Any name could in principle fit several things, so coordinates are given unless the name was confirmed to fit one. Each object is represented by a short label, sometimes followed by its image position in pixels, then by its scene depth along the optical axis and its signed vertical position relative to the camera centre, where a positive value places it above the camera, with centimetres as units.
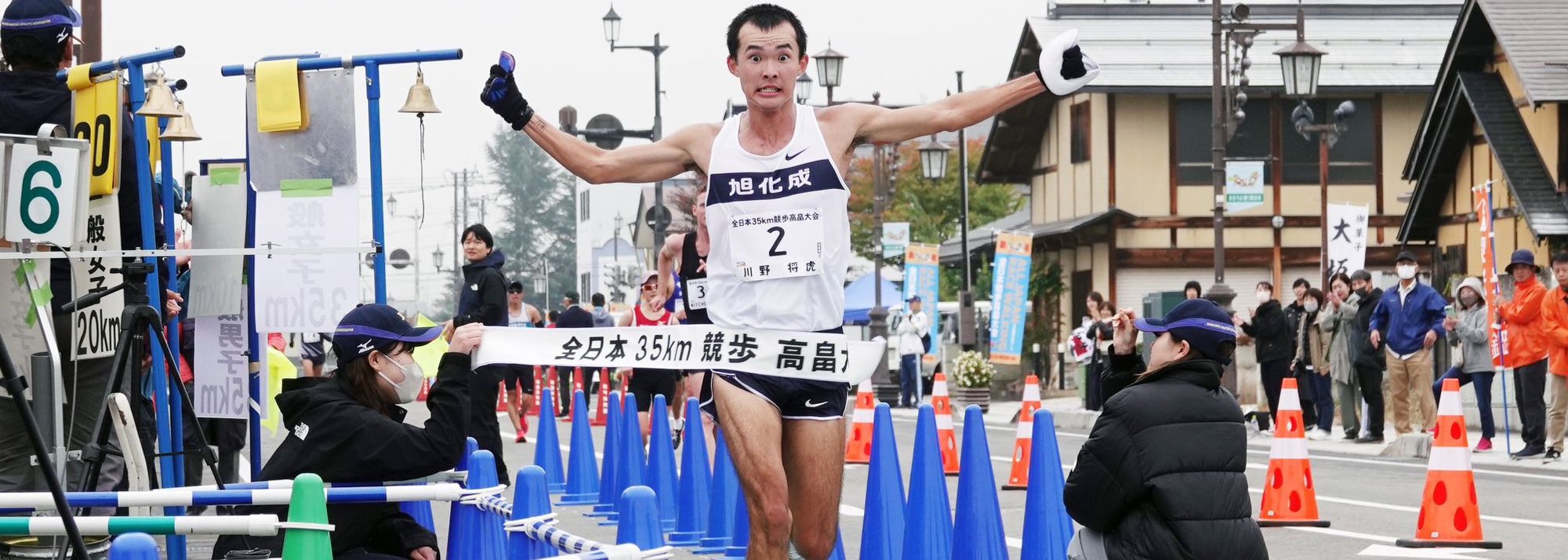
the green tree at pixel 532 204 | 15738 +785
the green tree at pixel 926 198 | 6425 +324
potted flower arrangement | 3284 -130
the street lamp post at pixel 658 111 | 3709 +348
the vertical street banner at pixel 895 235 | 4312 +138
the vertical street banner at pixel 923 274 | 3831 +49
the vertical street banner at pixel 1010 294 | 3491 +8
